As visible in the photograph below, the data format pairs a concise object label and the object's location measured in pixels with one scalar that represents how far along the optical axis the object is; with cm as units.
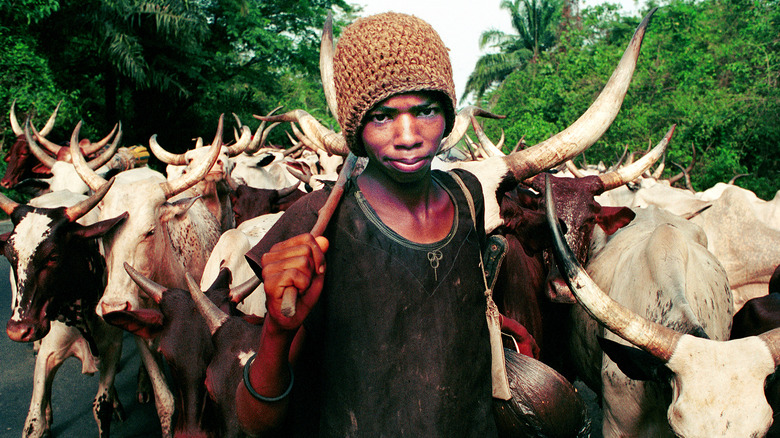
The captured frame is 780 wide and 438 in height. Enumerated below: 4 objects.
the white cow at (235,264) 390
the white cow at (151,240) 383
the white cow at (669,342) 214
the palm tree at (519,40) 3108
